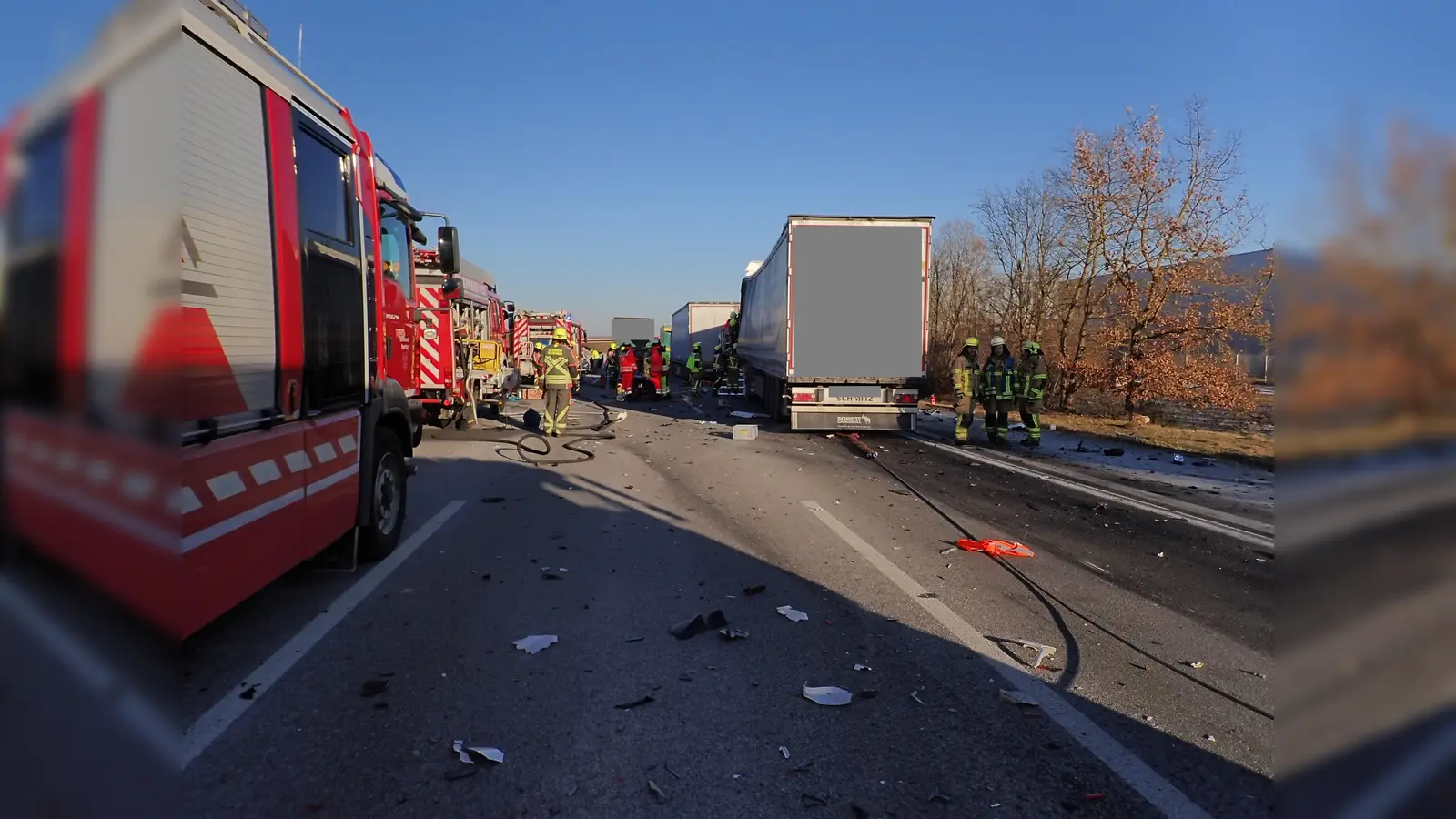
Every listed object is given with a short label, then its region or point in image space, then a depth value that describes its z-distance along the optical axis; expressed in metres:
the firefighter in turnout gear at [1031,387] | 13.27
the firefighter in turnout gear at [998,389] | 13.76
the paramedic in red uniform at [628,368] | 26.20
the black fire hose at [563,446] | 11.63
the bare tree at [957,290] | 31.70
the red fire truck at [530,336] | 26.20
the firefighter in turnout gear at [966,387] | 13.89
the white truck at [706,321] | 37.56
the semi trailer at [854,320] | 14.52
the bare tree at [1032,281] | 24.53
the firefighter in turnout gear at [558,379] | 14.34
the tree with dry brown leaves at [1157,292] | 16.03
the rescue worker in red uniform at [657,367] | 25.92
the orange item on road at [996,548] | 6.52
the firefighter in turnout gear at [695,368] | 30.58
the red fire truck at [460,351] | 13.20
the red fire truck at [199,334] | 1.89
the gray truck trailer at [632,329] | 46.88
